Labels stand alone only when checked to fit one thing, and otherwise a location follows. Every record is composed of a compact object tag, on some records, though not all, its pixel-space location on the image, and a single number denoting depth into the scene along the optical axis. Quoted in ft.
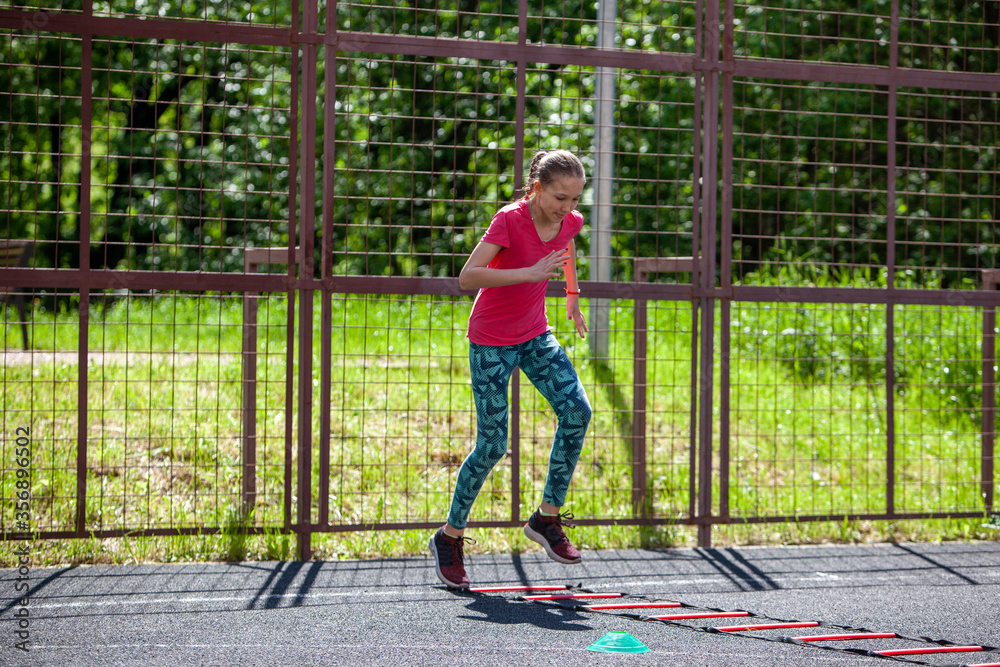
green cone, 22.33
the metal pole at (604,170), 41.60
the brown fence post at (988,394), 38.34
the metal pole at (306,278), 31.63
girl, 25.34
